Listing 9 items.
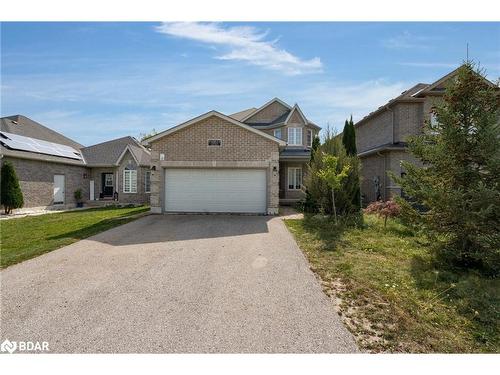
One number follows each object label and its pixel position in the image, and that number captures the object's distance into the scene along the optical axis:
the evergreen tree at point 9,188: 14.54
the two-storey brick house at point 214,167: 13.38
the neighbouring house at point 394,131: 15.42
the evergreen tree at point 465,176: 5.72
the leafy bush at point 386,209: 9.66
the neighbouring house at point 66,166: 16.36
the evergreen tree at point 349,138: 13.40
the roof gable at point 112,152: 20.44
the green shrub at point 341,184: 11.75
